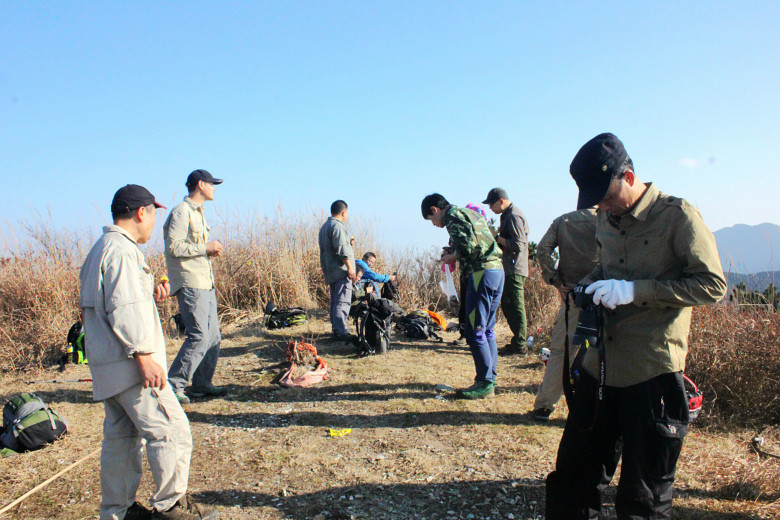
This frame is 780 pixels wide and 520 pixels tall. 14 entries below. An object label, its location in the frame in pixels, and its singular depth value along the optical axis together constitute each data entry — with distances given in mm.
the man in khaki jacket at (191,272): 4312
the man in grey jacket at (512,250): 5945
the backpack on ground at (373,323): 6285
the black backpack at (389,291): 7762
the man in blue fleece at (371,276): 7434
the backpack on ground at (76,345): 5730
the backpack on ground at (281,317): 7574
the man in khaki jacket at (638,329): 1876
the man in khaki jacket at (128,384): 2451
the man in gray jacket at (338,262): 6391
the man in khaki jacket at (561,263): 3828
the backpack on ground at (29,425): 3717
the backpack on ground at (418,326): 7277
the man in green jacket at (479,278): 4305
